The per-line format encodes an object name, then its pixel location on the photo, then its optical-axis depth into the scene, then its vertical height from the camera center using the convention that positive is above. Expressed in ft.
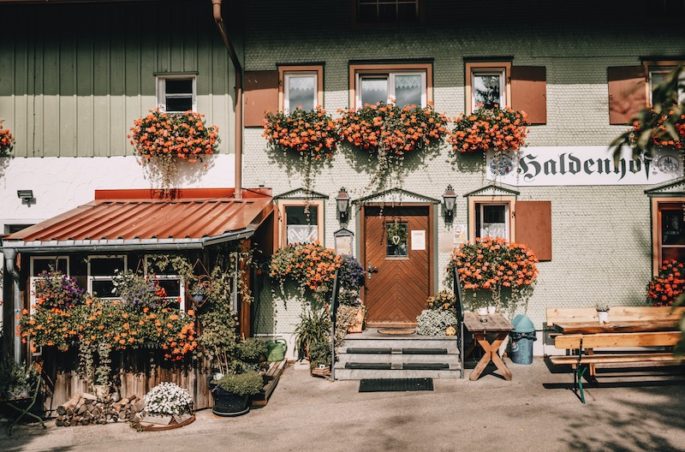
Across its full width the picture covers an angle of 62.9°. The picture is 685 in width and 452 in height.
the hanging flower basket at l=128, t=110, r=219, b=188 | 30.68 +5.74
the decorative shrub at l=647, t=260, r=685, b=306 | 29.35 -2.53
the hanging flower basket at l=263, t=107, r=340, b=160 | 30.45 +5.97
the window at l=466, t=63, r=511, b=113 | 31.27 +8.67
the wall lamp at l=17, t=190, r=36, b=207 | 31.60 +2.53
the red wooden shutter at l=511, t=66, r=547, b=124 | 30.94 +7.85
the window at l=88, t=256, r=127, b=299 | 25.20 -1.44
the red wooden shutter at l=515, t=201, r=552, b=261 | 30.66 +0.60
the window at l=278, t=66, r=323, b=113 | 31.83 +8.79
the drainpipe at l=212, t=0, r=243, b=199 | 30.99 +6.59
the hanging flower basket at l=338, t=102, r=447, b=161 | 30.14 +6.06
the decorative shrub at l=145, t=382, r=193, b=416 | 22.25 -6.44
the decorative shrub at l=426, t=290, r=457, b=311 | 30.19 -3.38
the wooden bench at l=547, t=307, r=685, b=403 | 23.47 -4.21
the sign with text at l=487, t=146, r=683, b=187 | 30.73 +3.86
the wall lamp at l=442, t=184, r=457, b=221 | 30.58 +2.04
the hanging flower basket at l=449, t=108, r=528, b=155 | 29.96 +5.78
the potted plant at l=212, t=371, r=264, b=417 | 22.72 -6.28
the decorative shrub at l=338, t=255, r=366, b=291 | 29.99 -1.87
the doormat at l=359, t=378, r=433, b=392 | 24.82 -6.62
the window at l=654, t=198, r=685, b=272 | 30.68 +0.33
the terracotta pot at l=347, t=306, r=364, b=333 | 29.63 -4.55
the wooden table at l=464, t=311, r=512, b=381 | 25.93 -4.83
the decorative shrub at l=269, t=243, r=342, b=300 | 29.55 -1.35
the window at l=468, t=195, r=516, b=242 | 30.99 +1.22
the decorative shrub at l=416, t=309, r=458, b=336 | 28.91 -4.39
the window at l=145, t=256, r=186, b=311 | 24.53 -1.92
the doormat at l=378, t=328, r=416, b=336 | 29.55 -4.99
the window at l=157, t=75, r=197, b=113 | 32.30 +8.49
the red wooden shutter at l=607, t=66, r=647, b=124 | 30.66 +7.92
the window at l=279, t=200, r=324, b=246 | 31.60 +1.05
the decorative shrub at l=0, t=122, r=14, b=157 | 31.63 +5.68
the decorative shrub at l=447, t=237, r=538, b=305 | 29.40 -1.41
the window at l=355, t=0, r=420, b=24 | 32.01 +13.11
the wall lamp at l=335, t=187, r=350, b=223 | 30.96 +2.00
